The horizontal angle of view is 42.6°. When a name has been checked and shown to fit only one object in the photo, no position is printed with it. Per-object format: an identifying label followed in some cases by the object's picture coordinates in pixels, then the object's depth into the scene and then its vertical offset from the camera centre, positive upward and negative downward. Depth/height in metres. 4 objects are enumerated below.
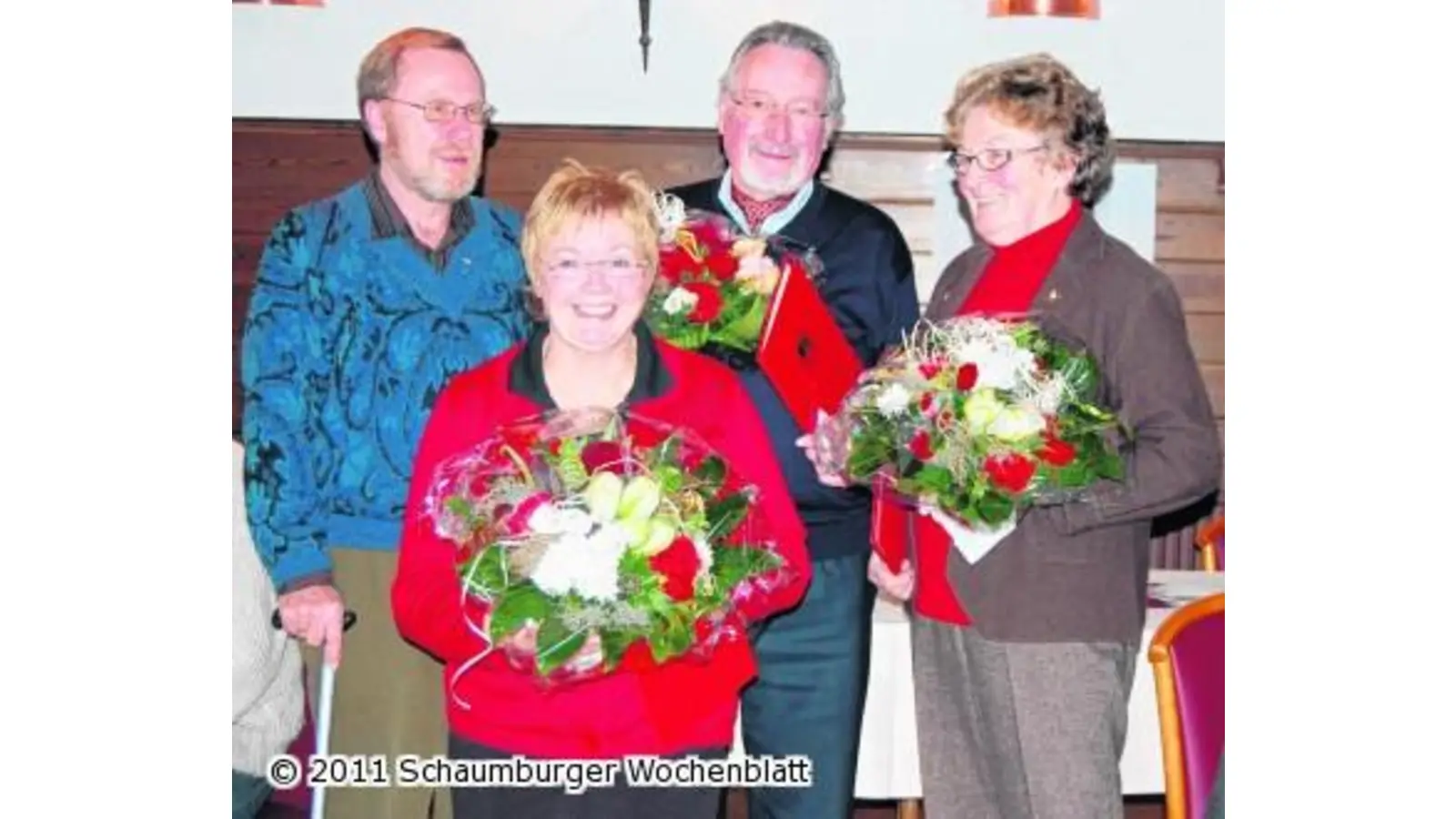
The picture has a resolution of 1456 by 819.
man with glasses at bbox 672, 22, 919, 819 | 3.29 +0.16
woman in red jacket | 2.99 -0.08
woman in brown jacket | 3.02 -0.21
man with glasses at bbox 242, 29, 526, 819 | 3.15 +0.09
